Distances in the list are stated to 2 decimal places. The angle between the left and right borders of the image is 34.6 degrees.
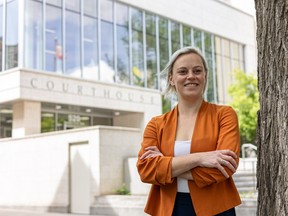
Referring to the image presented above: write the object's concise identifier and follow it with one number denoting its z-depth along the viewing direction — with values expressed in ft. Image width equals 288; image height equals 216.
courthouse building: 44.91
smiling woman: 8.09
